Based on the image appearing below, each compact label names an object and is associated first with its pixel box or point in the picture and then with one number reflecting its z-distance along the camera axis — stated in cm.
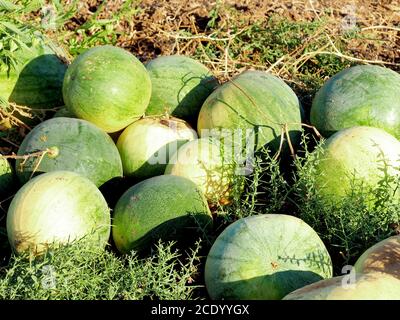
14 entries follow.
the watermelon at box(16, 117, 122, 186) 393
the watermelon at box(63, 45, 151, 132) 421
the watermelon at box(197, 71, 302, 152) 418
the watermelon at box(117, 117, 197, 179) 424
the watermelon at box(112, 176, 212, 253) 359
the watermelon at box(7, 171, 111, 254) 342
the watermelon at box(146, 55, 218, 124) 456
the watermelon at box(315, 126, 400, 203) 371
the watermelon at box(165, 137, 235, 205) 393
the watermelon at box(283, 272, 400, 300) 254
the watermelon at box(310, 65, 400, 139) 412
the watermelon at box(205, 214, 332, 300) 302
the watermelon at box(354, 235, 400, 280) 292
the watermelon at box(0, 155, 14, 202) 412
